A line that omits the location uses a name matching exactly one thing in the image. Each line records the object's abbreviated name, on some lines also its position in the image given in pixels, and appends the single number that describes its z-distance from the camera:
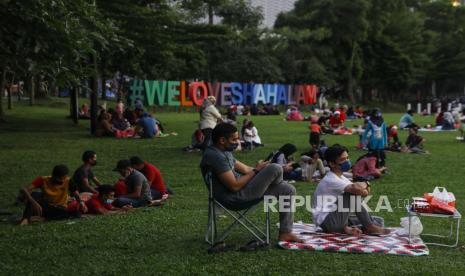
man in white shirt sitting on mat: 6.66
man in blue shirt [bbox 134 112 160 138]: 20.02
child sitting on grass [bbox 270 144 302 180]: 7.87
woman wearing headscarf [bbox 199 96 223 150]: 14.78
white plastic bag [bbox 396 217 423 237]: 6.64
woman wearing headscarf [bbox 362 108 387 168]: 13.83
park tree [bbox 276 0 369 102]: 49.96
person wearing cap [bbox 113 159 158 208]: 8.73
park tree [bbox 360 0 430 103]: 55.94
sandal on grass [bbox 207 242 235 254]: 6.04
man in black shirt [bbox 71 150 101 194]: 9.23
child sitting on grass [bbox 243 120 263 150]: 17.03
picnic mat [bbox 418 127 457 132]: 25.81
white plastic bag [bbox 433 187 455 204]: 6.46
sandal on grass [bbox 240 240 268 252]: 6.07
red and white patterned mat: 6.12
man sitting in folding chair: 6.14
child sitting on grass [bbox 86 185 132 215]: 8.26
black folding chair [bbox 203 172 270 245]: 6.16
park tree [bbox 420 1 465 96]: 59.78
